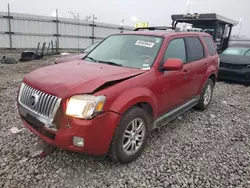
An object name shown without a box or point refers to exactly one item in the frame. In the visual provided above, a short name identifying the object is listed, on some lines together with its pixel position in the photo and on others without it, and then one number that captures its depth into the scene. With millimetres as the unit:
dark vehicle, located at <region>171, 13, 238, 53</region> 10672
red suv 2402
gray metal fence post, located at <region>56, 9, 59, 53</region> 15365
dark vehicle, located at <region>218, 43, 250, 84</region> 7945
